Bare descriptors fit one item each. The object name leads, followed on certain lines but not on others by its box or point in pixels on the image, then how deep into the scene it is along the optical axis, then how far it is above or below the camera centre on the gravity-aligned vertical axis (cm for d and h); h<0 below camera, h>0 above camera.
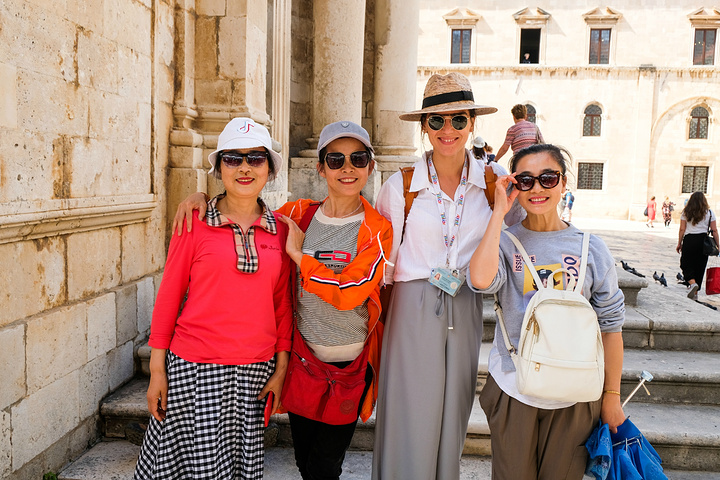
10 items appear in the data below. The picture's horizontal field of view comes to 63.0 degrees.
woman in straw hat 251 -51
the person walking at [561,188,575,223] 2372 -53
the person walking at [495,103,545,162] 654 +63
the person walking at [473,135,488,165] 1000 +73
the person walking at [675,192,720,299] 989 -70
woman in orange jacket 242 -53
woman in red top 234 -63
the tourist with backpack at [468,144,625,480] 228 -46
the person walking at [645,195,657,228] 2742 -74
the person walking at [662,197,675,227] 2772 -78
